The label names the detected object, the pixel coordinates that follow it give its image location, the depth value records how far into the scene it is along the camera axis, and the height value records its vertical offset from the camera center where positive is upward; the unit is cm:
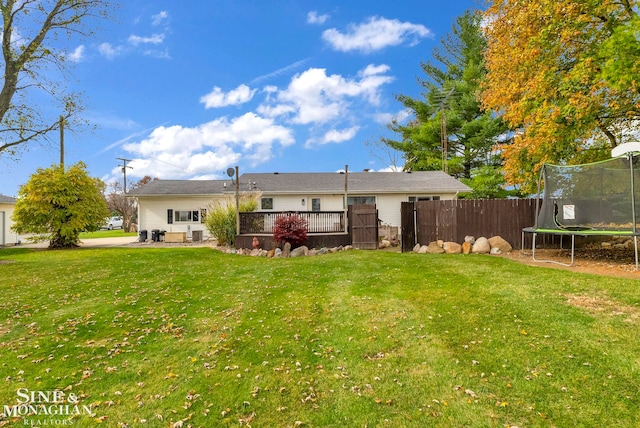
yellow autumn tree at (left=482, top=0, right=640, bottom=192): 799 +379
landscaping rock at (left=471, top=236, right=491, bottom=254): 982 -81
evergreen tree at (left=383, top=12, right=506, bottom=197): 2139 +698
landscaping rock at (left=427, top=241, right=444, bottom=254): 1020 -88
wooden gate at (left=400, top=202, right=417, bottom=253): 1091 -15
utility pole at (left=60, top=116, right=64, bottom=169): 1838 +435
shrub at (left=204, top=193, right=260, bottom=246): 1283 +11
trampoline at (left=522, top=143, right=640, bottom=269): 718 +56
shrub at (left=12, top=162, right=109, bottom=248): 1416 +74
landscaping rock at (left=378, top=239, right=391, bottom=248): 1211 -87
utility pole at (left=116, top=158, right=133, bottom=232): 3285 +191
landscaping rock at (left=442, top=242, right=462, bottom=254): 998 -85
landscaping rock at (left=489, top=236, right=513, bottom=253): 981 -72
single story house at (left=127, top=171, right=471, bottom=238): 1764 +145
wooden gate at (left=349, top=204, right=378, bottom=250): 1163 -18
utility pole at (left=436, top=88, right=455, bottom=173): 2223 +661
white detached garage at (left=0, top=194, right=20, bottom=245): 1765 +4
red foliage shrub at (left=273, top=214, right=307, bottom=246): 1111 -30
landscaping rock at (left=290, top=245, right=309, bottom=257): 1091 -104
